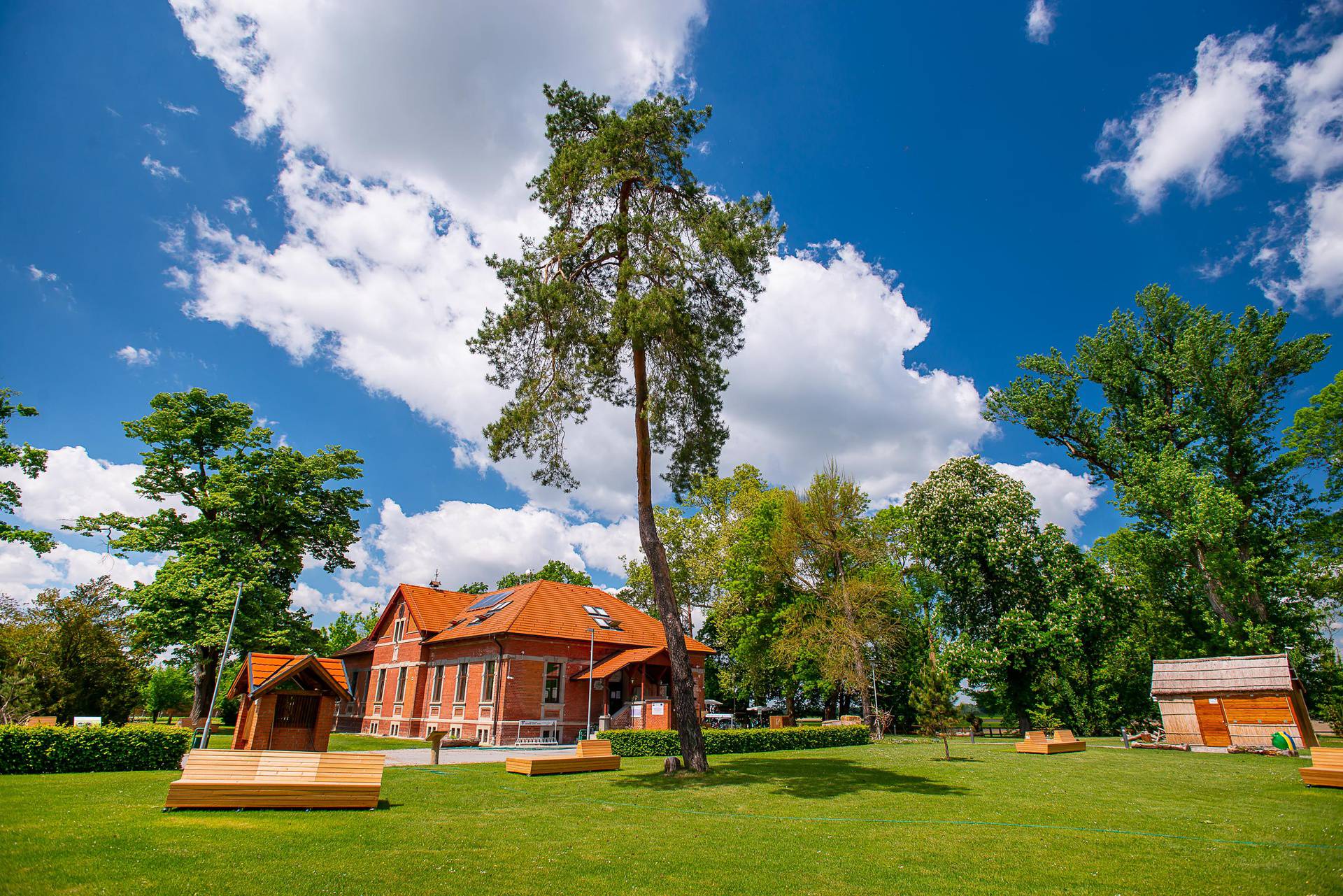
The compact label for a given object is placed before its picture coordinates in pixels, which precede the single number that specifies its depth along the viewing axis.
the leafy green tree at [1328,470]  26.16
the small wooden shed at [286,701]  15.41
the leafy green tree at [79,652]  25.09
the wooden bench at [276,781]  9.38
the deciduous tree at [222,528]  26.03
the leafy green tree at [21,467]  19.98
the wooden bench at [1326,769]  11.97
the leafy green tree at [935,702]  20.98
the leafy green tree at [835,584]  30.58
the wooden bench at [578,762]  14.91
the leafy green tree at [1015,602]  30.27
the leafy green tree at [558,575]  60.88
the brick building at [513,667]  26.95
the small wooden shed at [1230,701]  22.66
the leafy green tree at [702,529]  42.28
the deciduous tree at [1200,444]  26.59
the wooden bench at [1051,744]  21.73
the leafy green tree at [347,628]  62.84
